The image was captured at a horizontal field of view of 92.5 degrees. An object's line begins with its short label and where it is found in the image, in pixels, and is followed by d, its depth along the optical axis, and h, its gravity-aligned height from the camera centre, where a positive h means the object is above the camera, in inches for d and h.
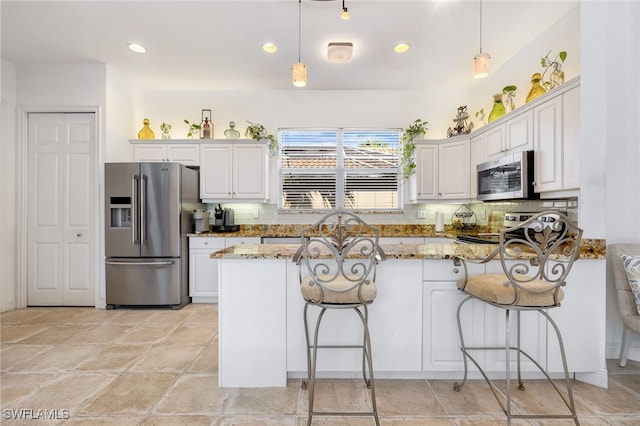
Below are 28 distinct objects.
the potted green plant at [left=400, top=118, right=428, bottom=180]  167.5 +35.1
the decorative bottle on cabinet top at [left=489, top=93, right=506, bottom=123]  134.8 +45.1
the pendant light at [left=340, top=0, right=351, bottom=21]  99.0 +64.3
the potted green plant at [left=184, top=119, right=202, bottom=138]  168.2 +45.1
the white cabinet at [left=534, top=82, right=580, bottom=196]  90.7 +21.7
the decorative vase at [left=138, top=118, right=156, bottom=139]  167.8 +42.5
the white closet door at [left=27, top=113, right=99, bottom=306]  147.5 -0.9
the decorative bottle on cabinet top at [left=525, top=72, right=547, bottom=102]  110.7 +44.6
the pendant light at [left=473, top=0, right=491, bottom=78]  93.4 +45.1
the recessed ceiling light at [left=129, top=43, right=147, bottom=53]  128.6 +69.3
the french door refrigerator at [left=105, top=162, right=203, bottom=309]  142.6 -11.6
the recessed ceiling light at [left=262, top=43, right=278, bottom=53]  127.3 +68.7
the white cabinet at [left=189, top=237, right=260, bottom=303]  152.9 -30.3
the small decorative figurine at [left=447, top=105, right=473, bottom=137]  159.5 +45.2
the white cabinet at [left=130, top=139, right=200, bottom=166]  164.7 +31.9
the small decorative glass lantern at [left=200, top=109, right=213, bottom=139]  168.1 +44.9
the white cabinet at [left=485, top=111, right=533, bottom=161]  110.7 +29.6
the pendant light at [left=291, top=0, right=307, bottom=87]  100.3 +45.1
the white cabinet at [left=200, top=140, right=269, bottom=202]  164.2 +21.7
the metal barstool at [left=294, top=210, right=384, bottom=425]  61.6 -15.9
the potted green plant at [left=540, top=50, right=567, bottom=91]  103.8 +50.4
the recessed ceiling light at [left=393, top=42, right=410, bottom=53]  126.4 +68.5
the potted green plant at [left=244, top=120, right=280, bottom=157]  168.1 +41.6
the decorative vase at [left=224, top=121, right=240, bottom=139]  168.1 +42.5
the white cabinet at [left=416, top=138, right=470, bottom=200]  157.9 +21.8
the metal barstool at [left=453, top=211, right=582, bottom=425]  60.6 -16.2
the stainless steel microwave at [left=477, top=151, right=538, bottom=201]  109.6 +12.9
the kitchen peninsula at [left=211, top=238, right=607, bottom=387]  77.1 -28.5
